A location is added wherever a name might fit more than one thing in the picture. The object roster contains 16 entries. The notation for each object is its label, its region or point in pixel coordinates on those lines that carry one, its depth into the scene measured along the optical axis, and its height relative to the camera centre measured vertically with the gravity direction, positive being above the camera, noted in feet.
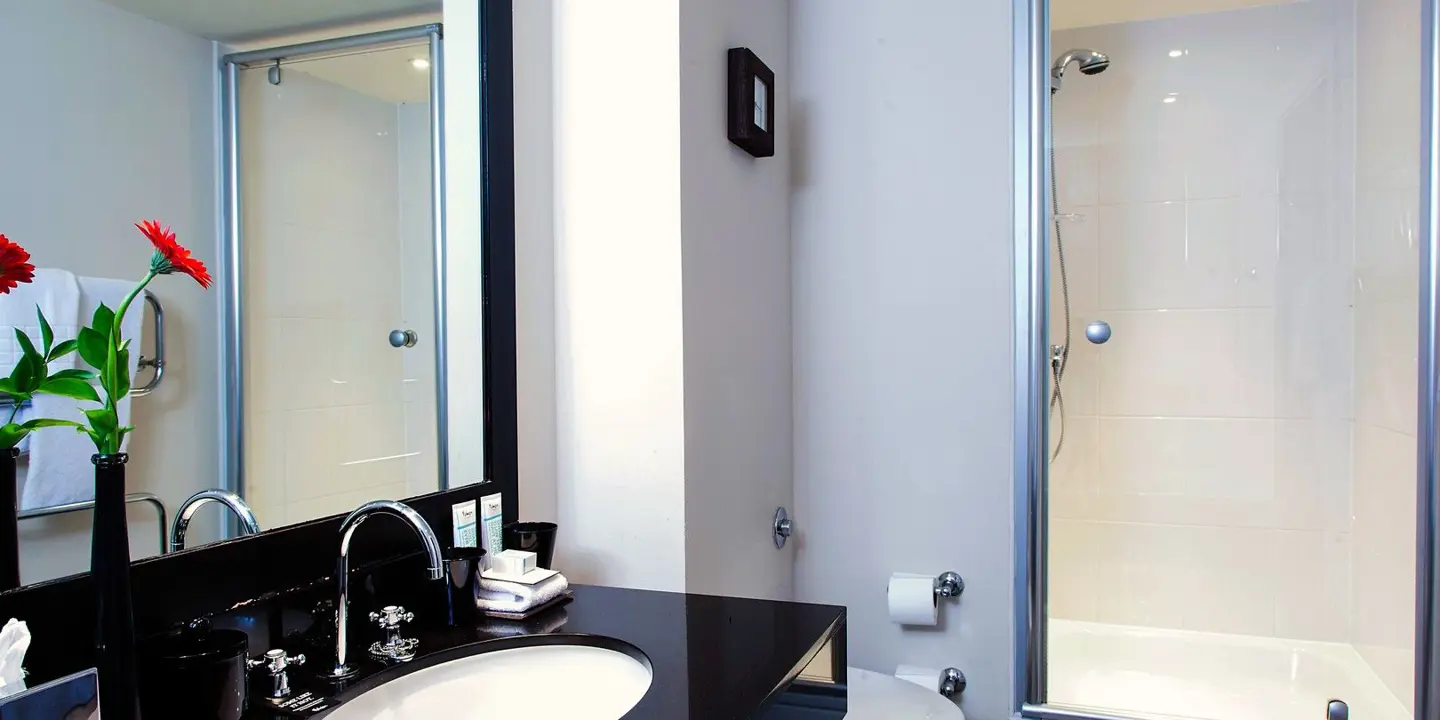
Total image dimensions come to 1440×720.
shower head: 7.00 +2.22
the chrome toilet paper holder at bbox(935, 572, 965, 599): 7.18 -2.00
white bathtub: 6.84 -2.69
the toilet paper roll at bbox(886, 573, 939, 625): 7.03 -2.08
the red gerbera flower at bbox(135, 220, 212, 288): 2.67 +0.26
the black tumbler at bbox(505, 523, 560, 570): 4.30 -0.97
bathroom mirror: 2.73 +0.43
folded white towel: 3.73 -1.08
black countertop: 2.87 -1.15
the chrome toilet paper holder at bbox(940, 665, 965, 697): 7.18 -2.78
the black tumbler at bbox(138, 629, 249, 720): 2.44 -0.95
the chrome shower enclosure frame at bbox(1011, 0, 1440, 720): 6.92 -0.14
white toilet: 5.98 -2.52
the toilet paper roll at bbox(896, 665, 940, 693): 7.13 -2.73
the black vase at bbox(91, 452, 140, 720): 2.24 -0.65
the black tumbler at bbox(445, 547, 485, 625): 3.66 -1.01
